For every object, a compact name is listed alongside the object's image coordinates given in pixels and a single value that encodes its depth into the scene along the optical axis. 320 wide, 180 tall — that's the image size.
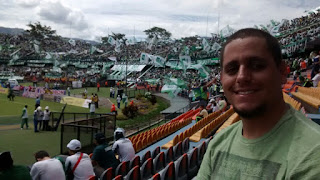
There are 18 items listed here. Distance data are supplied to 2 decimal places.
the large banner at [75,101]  25.50
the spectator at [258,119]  1.23
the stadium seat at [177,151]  7.94
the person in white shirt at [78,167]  5.36
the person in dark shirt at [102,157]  6.09
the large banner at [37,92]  31.12
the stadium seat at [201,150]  7.38
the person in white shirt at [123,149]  6.67
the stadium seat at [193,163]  6.66
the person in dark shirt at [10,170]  4.22
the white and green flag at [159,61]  39.84
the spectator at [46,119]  16.47
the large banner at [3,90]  34.46
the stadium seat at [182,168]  5.93
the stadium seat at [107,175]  5.36
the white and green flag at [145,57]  42.61
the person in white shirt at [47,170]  4.76
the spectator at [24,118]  16.48
